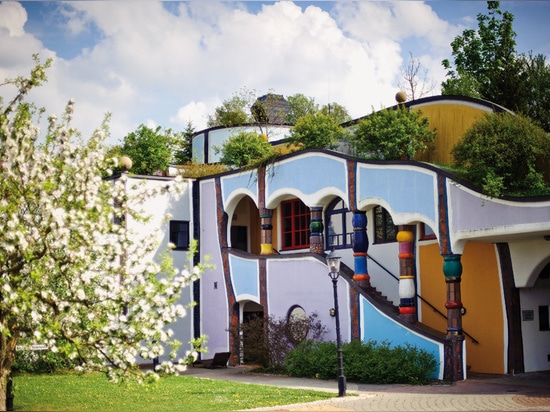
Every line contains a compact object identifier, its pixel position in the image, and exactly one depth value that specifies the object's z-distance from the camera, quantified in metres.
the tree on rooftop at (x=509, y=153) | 17.62
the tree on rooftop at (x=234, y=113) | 35.81
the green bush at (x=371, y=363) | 17.50
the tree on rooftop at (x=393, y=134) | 21.12
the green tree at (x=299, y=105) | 42.38
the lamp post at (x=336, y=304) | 15.38
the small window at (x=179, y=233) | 25.31
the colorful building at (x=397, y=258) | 17.84
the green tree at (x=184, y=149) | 40.00
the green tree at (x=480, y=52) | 30.48
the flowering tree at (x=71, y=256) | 11.23
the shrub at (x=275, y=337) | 20.83
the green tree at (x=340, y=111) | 42.51
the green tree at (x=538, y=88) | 24.56
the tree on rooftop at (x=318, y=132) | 23.25
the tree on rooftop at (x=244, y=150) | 25.11
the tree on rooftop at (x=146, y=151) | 27.28
